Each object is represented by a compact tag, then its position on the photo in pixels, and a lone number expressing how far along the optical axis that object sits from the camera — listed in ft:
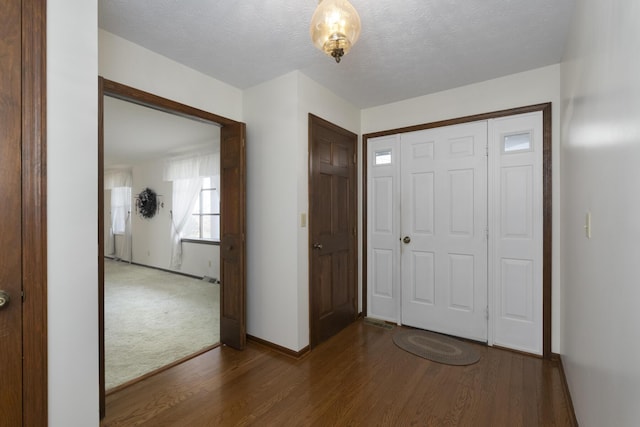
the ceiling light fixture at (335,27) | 4.22
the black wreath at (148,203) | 20.52
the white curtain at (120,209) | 22.94
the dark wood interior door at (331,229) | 8.95
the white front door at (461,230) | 8.39
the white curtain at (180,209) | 18.40
